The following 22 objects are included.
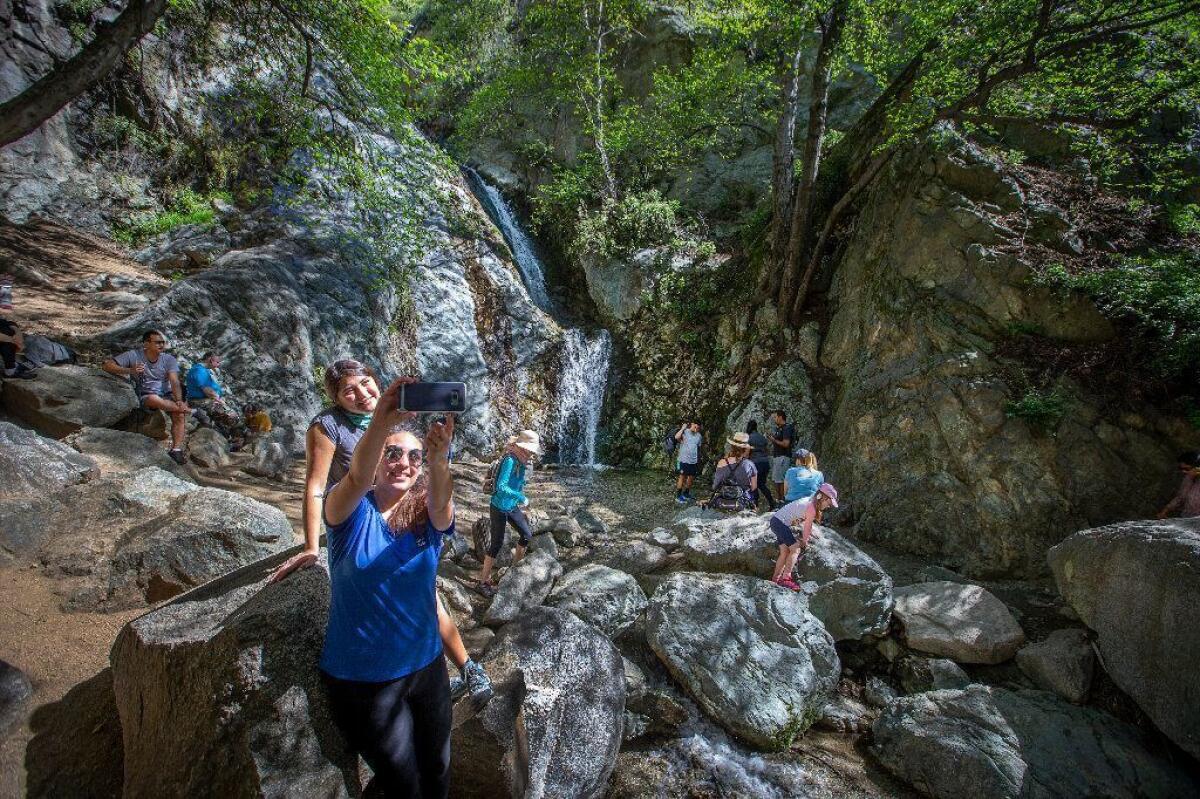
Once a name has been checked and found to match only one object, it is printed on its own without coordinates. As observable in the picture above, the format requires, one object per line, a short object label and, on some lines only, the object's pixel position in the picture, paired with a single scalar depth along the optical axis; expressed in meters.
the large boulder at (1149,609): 3.73
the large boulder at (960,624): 4.92
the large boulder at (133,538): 3.72
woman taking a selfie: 1.87
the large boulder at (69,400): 5.60
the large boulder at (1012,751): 3.63
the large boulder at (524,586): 4.93
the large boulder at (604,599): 4.80
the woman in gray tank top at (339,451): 2.67
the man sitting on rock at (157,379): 6.24
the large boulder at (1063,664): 4.41
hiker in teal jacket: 5.16
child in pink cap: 5.17
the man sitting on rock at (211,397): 7.22
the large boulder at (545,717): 2.74
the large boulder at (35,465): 4.10
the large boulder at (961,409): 6.75
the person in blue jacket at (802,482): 5.49
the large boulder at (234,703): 2.00
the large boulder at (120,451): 5.17
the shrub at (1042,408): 6.86
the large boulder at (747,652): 4.02
